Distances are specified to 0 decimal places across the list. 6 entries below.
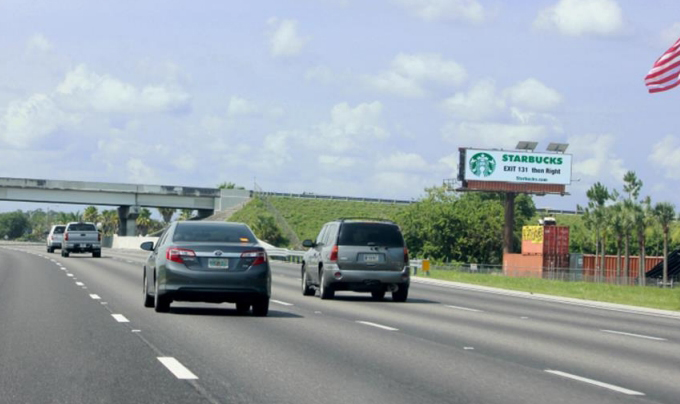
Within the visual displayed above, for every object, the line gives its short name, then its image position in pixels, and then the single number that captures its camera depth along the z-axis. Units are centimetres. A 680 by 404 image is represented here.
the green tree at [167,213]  18488
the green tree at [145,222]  19125
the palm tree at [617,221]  11528
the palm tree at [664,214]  11081
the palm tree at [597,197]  12875
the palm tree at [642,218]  11381
